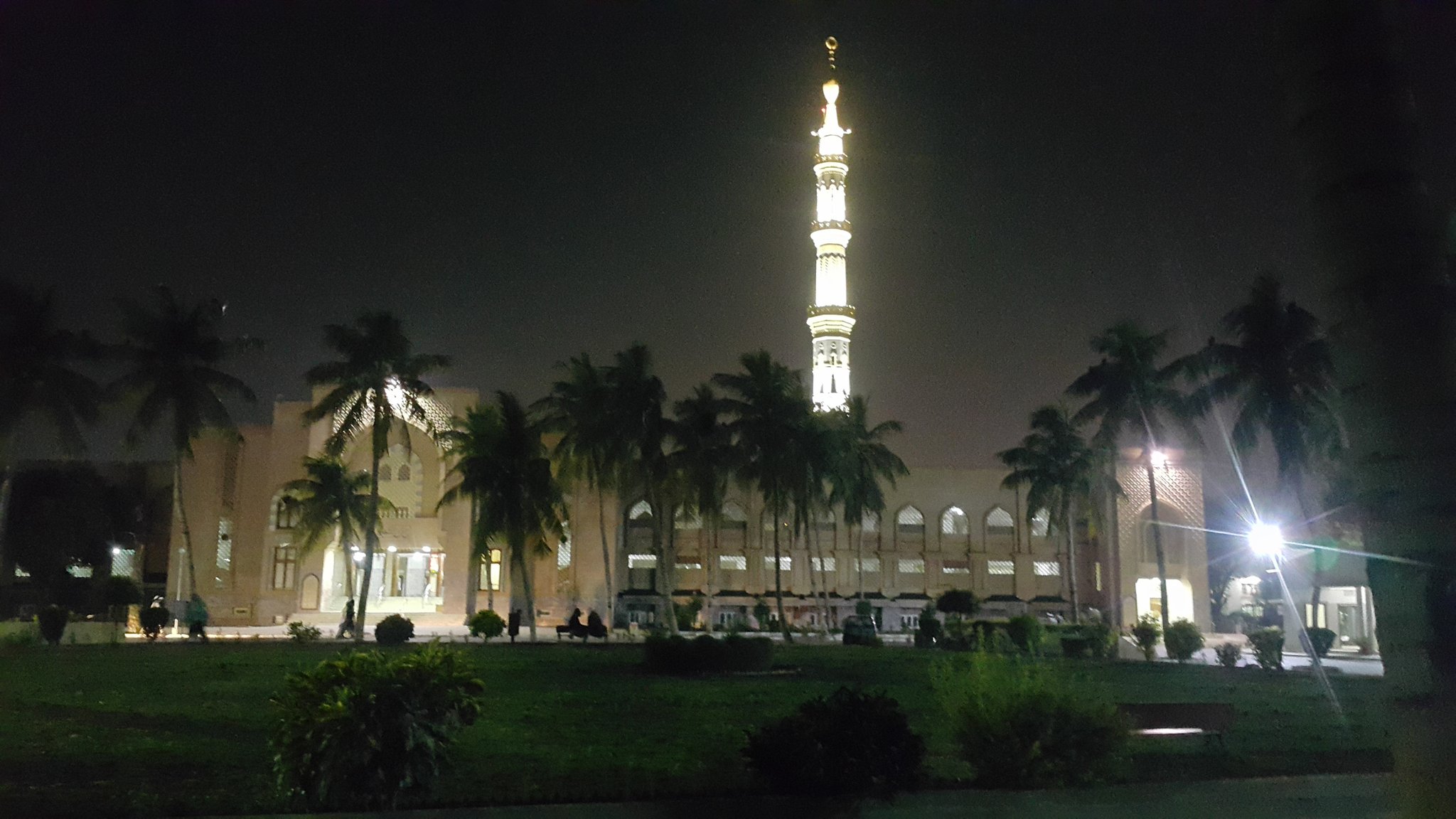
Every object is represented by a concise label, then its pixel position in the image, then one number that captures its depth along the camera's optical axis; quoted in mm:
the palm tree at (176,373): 34031
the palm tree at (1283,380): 32938
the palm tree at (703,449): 34875
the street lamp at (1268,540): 33275
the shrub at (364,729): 6801
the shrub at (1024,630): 27078
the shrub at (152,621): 28812
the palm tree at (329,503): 39406
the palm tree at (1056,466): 43438
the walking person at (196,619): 28859
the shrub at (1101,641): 27375
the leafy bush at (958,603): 37062
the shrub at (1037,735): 7512
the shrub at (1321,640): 27031
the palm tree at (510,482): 32188
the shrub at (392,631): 27547
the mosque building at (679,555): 45688
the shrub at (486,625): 30078
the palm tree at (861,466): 41906
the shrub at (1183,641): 26016
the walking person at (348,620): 30719
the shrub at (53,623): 26188
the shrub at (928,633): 29594
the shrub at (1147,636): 27378
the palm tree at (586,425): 35188
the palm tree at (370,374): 31031
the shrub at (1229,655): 23859
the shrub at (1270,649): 22312
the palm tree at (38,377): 32000
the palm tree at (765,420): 35312
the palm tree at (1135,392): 35969
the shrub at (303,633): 26734
